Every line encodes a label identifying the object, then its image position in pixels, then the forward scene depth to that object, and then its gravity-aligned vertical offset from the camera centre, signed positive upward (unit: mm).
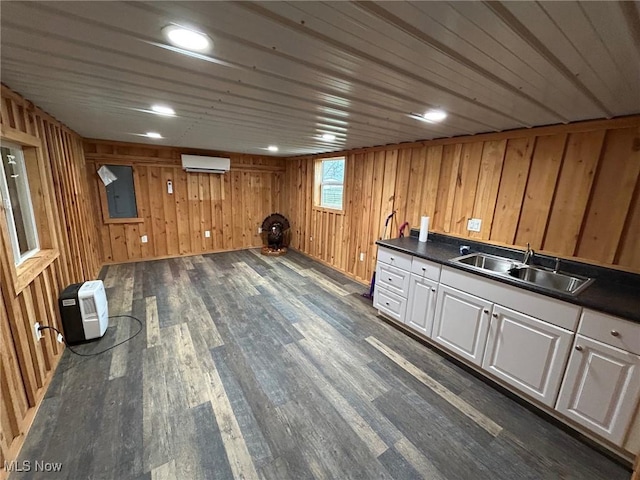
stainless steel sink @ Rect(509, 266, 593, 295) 2039 -656
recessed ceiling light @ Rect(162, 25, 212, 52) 965 +556
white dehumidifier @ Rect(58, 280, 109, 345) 2326 -1203
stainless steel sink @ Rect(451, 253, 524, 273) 2432 -627
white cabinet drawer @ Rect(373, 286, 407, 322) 2838 -1257
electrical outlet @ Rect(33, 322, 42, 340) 1830 -1080
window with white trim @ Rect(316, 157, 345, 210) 4680 +104
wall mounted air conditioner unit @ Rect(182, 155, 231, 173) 4773 +363
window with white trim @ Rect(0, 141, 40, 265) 1856 -215
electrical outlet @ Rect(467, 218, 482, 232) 2740 -312
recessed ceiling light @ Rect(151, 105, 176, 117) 2048 +577
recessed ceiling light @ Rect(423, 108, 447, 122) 1894 +588
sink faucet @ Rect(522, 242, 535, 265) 2309 -517
